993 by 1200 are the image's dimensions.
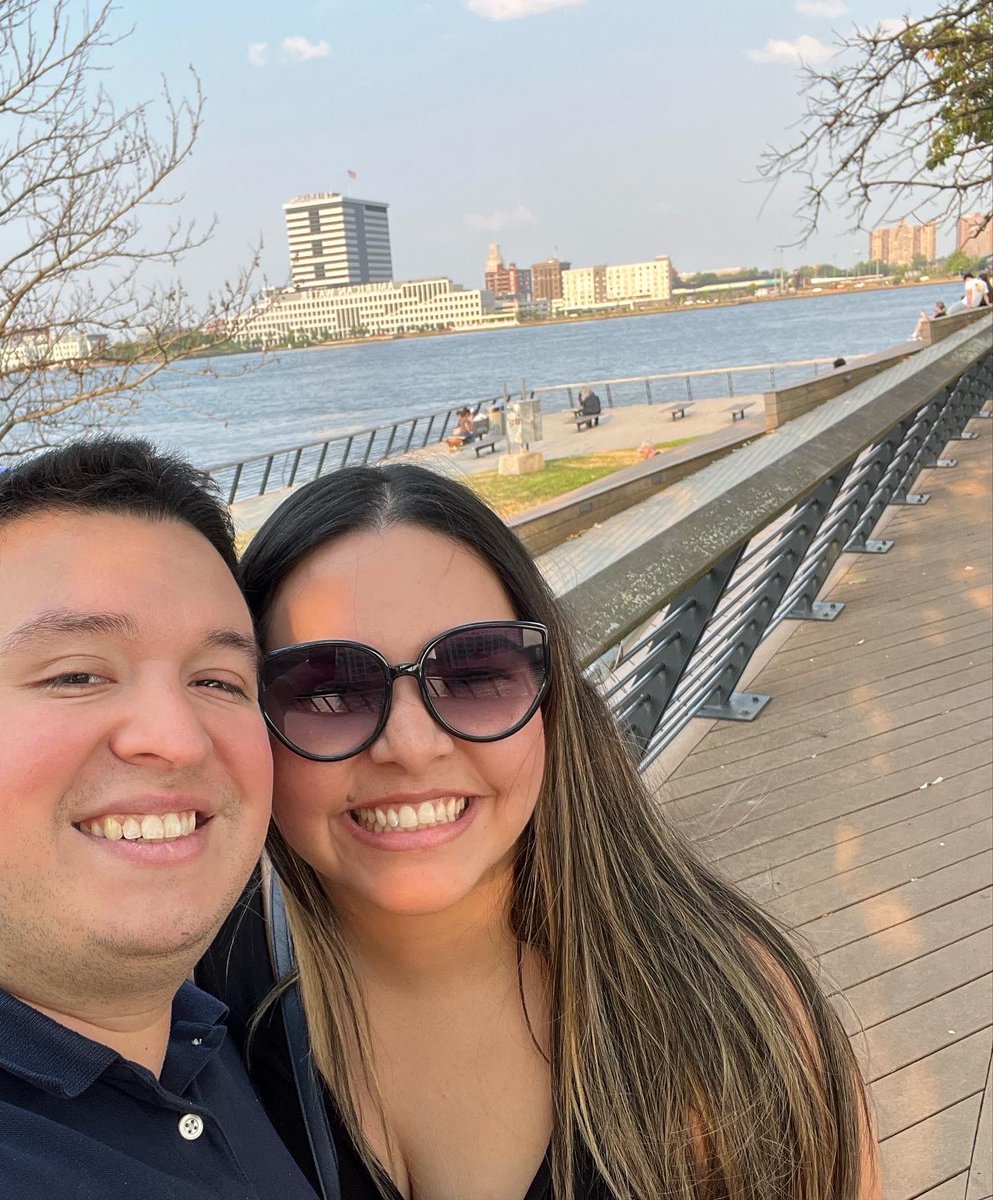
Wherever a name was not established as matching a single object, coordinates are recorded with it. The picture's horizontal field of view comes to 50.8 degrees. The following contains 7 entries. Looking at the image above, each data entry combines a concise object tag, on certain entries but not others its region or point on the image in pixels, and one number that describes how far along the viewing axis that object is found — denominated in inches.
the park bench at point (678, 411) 1220.0
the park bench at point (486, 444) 1035.3
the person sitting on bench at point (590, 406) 1255.5
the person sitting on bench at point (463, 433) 1085.8
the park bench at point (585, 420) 1248.2
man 34.2
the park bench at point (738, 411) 1071.0
